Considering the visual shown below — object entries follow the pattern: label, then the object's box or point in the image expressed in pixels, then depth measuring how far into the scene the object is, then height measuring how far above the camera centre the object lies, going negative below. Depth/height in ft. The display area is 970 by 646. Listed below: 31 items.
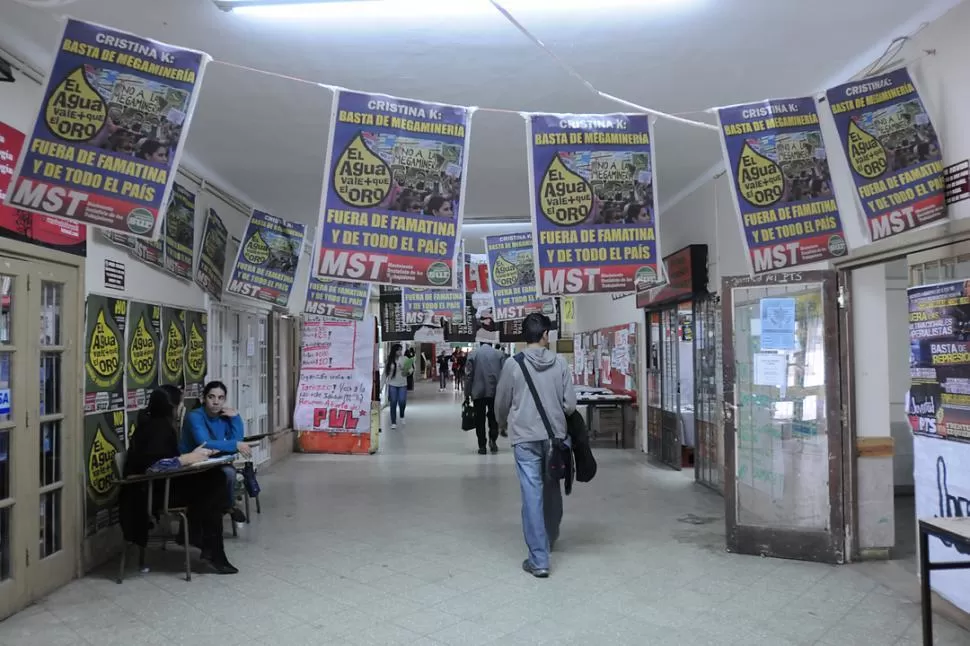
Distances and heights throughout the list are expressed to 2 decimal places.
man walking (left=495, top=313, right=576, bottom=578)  14.23 -1.69
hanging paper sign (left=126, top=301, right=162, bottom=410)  16.83 -0.09
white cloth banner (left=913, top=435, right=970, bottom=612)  11.13 -2.67
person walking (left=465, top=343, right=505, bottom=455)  31.14 -1.79
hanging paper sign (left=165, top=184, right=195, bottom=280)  19.16 +3.42
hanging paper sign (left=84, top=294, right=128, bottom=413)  14.90 -0.09
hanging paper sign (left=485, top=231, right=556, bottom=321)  26.71 +2.92
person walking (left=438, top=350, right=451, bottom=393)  82.94 -3.12
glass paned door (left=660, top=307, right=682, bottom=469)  25.49 -1.83
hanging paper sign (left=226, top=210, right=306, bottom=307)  22.70 +3.04
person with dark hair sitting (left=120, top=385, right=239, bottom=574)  14.35 -3.05
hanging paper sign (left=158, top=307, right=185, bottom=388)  18.72 +0.03
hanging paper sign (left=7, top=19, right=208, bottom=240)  10.03 +3.37
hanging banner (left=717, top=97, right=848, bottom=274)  12.52 +2.91
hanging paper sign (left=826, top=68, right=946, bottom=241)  11.68 +3.30
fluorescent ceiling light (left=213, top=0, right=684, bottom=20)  11.51 +5.88
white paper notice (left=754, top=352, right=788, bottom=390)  15.76 -0.71
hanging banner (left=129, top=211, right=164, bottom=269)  17.26 +2.57
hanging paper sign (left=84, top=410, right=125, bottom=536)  14.74 -2.68
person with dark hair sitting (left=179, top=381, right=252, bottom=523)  16.52 -2.07
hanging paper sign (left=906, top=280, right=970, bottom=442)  11.02 -0.41
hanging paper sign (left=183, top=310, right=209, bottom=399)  20.38 -0.14
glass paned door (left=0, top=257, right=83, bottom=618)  12.20 -1.50
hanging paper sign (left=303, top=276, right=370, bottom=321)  24.82 +1.74
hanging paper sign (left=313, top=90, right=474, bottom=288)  12.07 +2.82
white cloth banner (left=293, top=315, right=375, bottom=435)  31.27 -1.49
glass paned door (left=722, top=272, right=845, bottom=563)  14.83 -1.84
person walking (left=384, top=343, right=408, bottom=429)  40.50 -2.13
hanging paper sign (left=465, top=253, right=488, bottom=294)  34.60 +3.71
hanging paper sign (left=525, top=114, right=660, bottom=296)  13.12 +2.86
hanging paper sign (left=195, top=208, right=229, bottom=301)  21.70 +3.07
